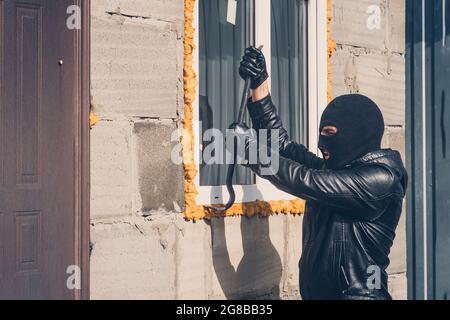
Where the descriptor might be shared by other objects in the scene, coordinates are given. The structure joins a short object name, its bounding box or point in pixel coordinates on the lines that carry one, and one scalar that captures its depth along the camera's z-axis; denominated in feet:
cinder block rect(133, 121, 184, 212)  18.33
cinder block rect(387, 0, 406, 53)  24.75
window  19.76
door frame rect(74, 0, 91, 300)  17.25
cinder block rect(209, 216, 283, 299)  19.79
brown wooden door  16.69
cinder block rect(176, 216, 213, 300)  19.02
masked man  16.56
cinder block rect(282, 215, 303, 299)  21.48
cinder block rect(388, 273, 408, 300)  24.67
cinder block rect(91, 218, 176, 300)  17.48
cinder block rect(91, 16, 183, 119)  17.61
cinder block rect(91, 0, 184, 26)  17.63
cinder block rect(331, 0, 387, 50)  22.99
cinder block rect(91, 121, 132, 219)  17.47
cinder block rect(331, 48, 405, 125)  23.08
